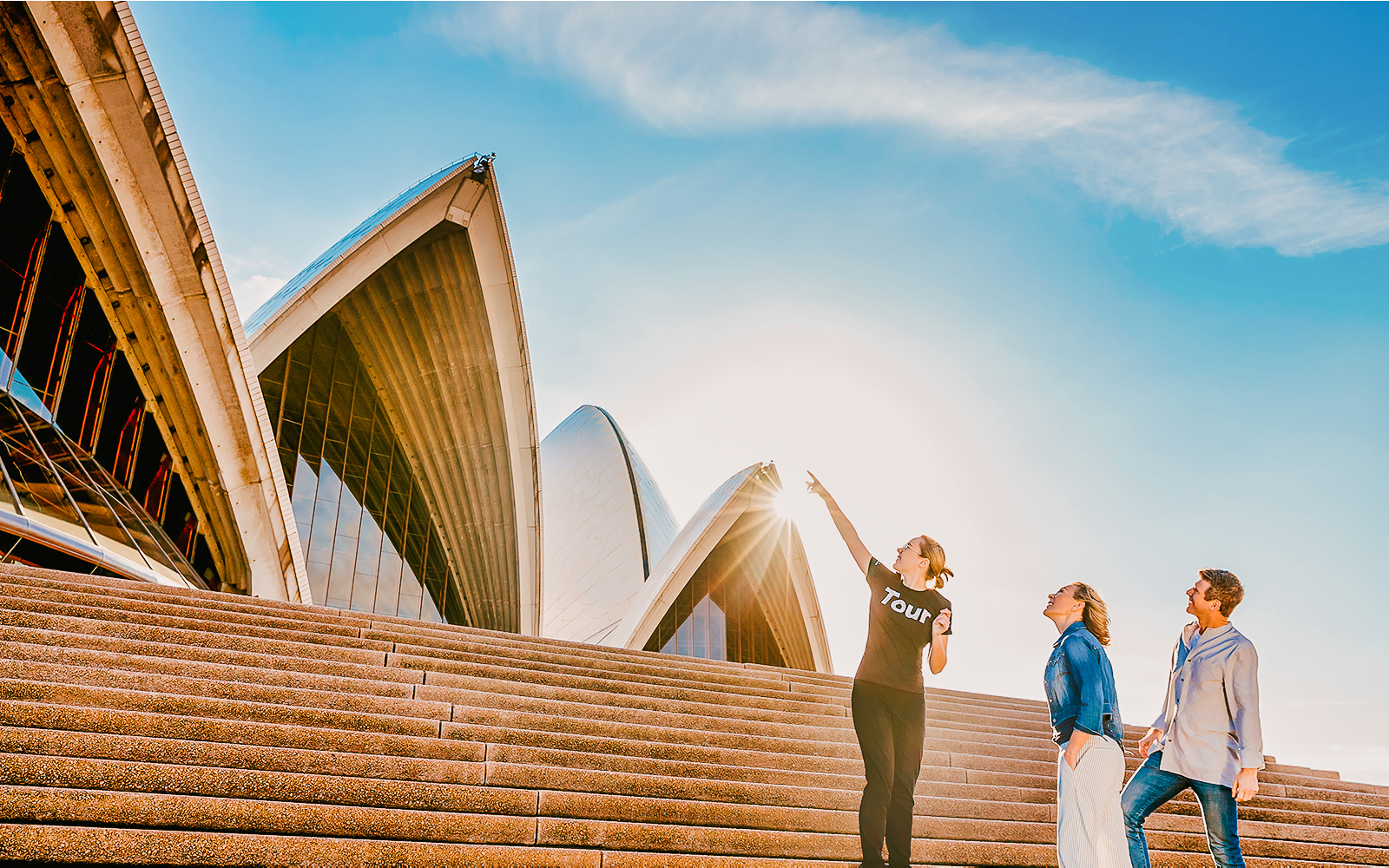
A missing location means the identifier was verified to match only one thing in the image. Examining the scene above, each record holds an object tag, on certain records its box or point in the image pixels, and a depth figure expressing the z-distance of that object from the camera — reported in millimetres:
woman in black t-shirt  3361
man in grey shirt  3484
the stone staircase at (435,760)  3037
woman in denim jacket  3176
